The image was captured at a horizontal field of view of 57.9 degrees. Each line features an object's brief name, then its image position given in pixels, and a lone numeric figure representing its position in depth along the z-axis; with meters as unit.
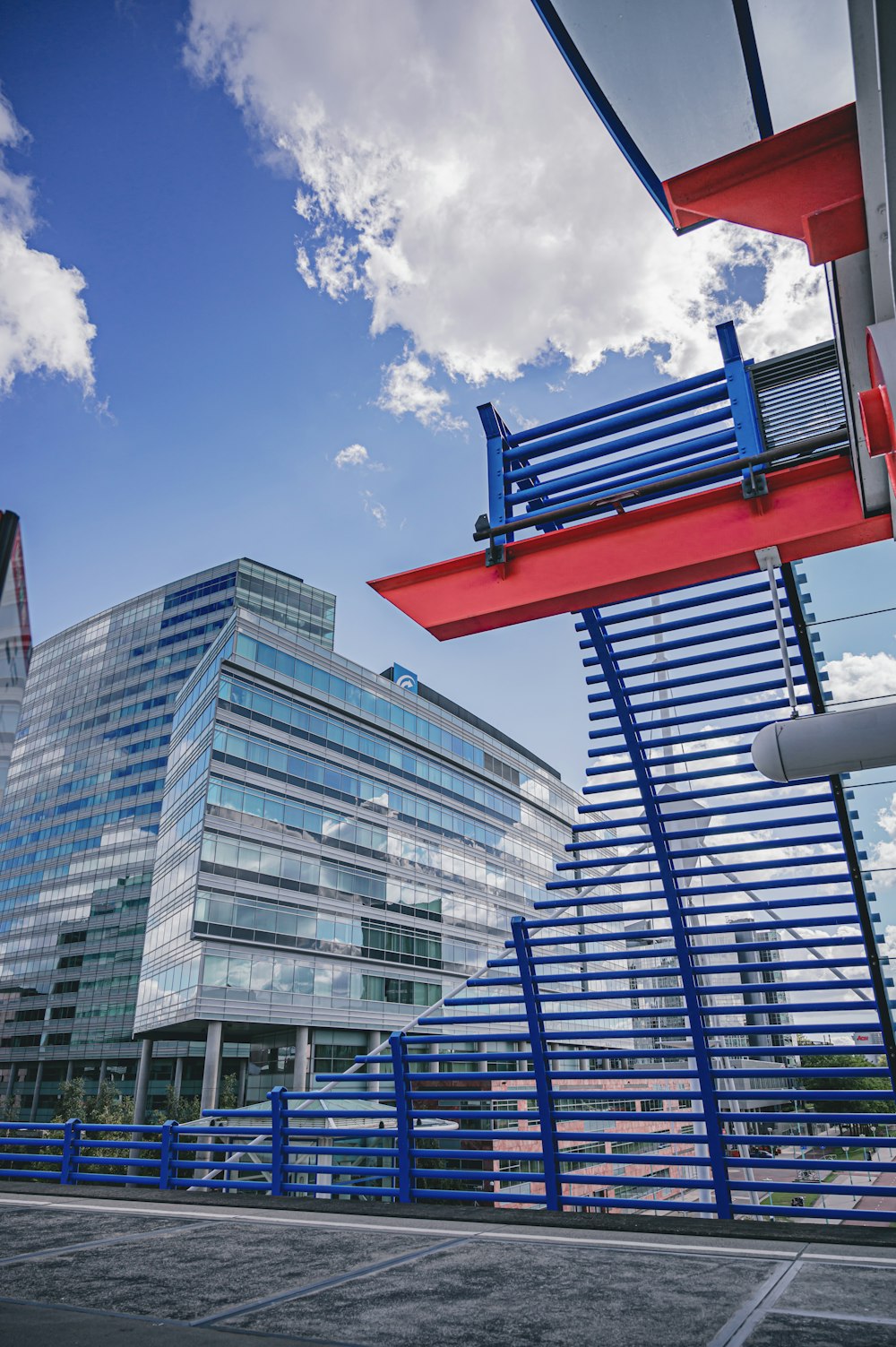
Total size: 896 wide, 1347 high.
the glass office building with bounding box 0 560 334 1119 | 67.62
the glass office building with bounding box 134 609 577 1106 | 39.16
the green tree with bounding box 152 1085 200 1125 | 45.75
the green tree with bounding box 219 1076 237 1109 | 42.66
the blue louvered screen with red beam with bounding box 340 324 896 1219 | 6.54
